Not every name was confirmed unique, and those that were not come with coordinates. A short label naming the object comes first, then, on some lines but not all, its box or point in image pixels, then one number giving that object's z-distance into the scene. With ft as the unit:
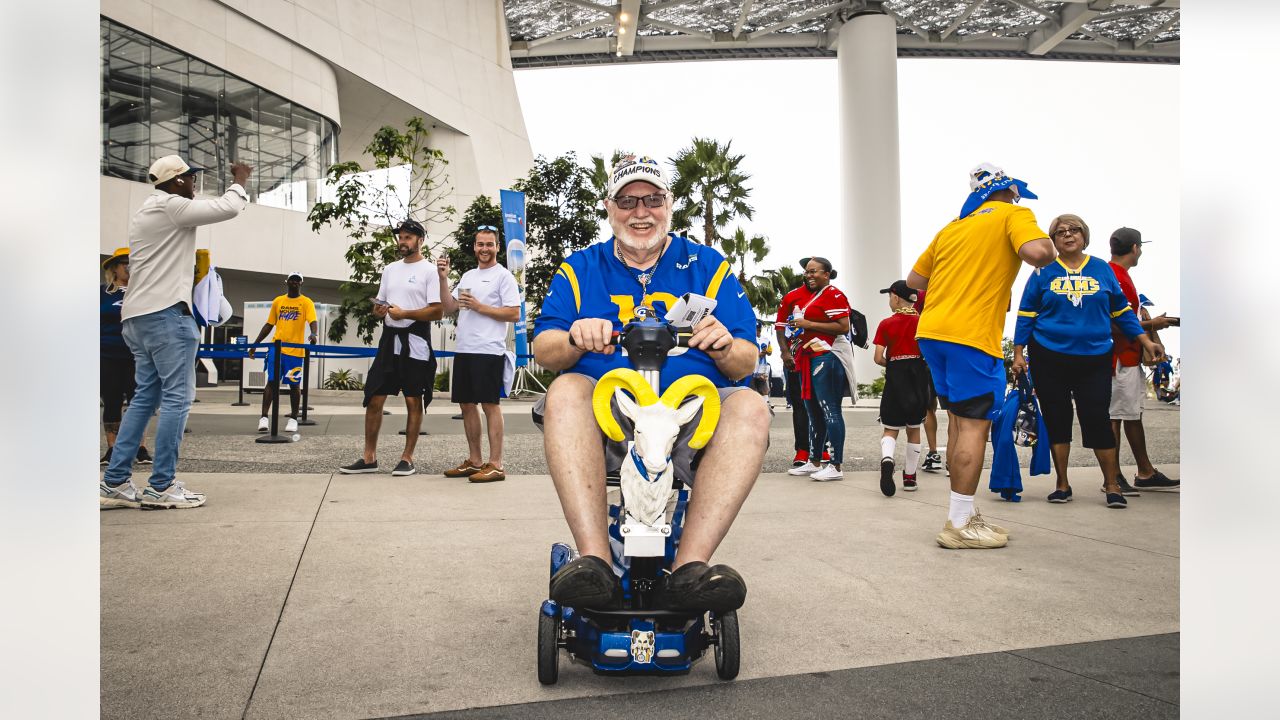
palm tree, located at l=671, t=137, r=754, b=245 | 93.71
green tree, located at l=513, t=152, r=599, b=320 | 65.31
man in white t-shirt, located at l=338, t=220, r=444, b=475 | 20.63
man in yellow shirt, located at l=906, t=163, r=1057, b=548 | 13.02
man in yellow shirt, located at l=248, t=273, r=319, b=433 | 31.42
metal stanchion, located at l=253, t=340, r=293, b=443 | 25.99
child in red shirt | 20.24
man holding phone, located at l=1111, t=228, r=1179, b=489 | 19.40
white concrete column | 94.99
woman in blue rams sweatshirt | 16.84
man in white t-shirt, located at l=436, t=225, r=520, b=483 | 20.31
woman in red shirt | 21.31
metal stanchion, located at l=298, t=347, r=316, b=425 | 29.04
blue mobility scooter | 7.08
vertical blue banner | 48.67
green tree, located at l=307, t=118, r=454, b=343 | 52.95
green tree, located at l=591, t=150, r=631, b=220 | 79.33
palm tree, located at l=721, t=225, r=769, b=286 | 103.30
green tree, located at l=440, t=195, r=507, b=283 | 65.05
